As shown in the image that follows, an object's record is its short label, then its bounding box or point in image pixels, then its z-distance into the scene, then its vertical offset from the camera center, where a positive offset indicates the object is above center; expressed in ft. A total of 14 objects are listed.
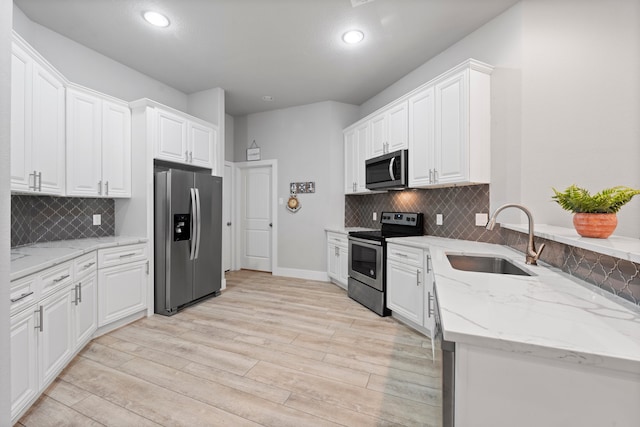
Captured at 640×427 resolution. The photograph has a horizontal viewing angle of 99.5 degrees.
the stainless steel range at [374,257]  9.75 -1.75
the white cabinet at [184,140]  10.24 +2.93
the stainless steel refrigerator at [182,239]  9.84 -1.06
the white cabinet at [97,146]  8.36 +2.16
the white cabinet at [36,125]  6.21 +2.19
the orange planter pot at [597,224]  4.24 -0.18
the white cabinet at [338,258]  12.48 -2.27
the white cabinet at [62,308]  4.99 -2.46
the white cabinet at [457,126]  7.97 +2.67
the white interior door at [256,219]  16.55 -0.48
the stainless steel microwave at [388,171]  10.07 +1.62
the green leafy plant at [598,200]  4.23 +0.20
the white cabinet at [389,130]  10.13 +3.28
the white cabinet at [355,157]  12.54 +2.66
